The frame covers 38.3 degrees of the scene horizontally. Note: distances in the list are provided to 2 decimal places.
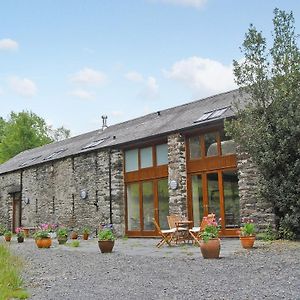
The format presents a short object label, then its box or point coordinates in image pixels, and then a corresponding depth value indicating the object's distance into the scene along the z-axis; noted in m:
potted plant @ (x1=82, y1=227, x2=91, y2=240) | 16.80
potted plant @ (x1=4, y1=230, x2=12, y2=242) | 16.98
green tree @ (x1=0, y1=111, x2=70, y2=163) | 37.97
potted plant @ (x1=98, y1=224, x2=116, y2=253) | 11.02
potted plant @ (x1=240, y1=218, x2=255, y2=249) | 10.30
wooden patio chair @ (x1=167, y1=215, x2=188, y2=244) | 12.33
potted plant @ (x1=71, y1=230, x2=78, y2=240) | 17.52
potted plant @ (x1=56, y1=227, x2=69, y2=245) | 14.72
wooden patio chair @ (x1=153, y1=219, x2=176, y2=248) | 11.77
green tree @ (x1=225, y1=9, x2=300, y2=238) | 11.48
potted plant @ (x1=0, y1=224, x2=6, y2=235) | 22.28
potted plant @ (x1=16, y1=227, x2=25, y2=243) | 16.28
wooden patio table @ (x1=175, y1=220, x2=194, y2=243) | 12.07
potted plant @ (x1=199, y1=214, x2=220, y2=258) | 8.88
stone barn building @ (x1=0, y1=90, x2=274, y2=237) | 13.61
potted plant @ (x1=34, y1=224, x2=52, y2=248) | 13.35
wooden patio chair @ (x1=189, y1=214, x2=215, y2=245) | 9.98
